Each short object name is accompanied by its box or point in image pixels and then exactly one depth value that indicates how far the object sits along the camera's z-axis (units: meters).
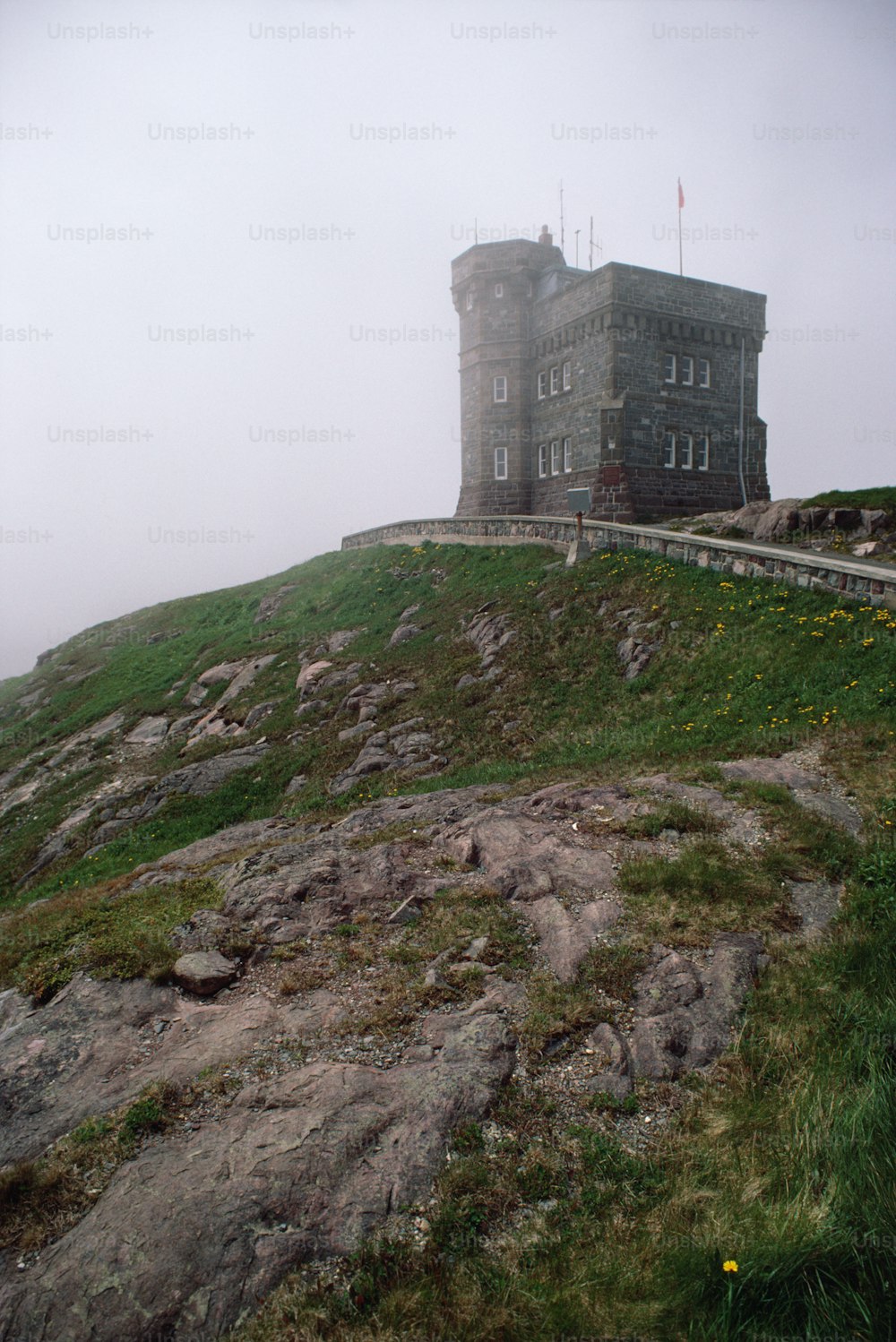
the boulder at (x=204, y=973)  7.70
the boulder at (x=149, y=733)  26.80
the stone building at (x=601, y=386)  33.88
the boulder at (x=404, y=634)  25.81
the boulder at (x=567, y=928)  7.50
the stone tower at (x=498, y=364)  38.16
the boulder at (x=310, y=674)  24.70
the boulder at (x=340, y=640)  27.73
